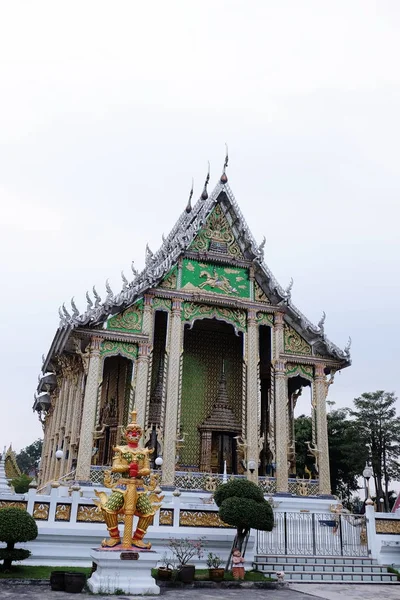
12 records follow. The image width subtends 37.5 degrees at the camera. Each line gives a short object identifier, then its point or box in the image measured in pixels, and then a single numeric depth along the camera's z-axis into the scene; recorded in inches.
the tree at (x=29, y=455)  2613.2
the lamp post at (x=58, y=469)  582.3
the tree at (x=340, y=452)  992.2
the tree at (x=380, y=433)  1009.5
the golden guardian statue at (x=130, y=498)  298.5
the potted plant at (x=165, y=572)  319.0
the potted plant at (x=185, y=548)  348.8
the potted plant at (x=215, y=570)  327.3
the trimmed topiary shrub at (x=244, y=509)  352.2
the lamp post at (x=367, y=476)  450.7
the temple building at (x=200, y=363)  537.0
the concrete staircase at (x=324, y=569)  361.7
